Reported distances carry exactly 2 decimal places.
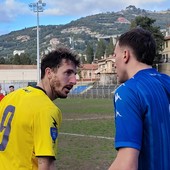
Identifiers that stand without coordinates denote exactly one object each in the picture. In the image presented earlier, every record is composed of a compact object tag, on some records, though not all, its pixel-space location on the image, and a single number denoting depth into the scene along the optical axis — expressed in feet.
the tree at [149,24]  239.91
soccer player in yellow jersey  9.27
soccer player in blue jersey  7.65
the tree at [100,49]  542.98
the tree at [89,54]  525.34
